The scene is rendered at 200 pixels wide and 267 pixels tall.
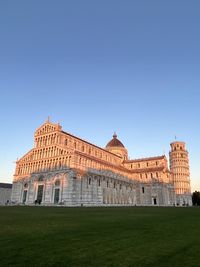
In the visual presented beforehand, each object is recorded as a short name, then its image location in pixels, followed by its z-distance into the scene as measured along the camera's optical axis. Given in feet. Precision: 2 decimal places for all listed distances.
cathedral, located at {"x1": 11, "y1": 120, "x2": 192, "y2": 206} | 191.31
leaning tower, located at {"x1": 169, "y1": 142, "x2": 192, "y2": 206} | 347.15
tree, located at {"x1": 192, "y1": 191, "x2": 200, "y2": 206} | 375.23
